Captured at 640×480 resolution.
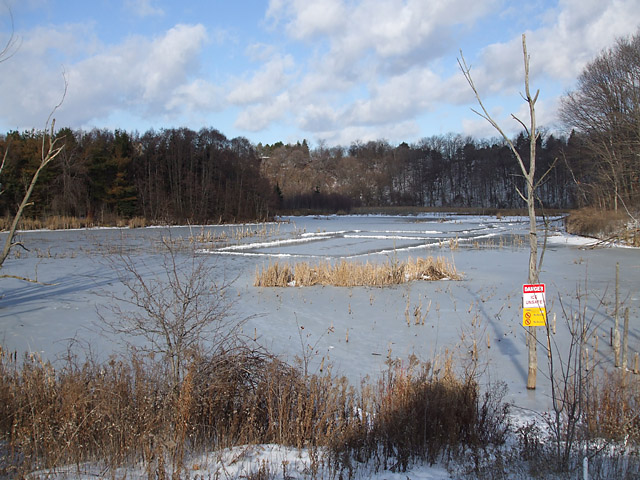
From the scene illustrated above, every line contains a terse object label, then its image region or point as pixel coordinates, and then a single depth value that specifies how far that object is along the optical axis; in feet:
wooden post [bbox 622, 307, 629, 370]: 15.61
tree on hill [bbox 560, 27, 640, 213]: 90.89
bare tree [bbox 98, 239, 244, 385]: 13.56
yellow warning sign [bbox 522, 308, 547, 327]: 14.94
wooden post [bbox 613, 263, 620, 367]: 18.48
